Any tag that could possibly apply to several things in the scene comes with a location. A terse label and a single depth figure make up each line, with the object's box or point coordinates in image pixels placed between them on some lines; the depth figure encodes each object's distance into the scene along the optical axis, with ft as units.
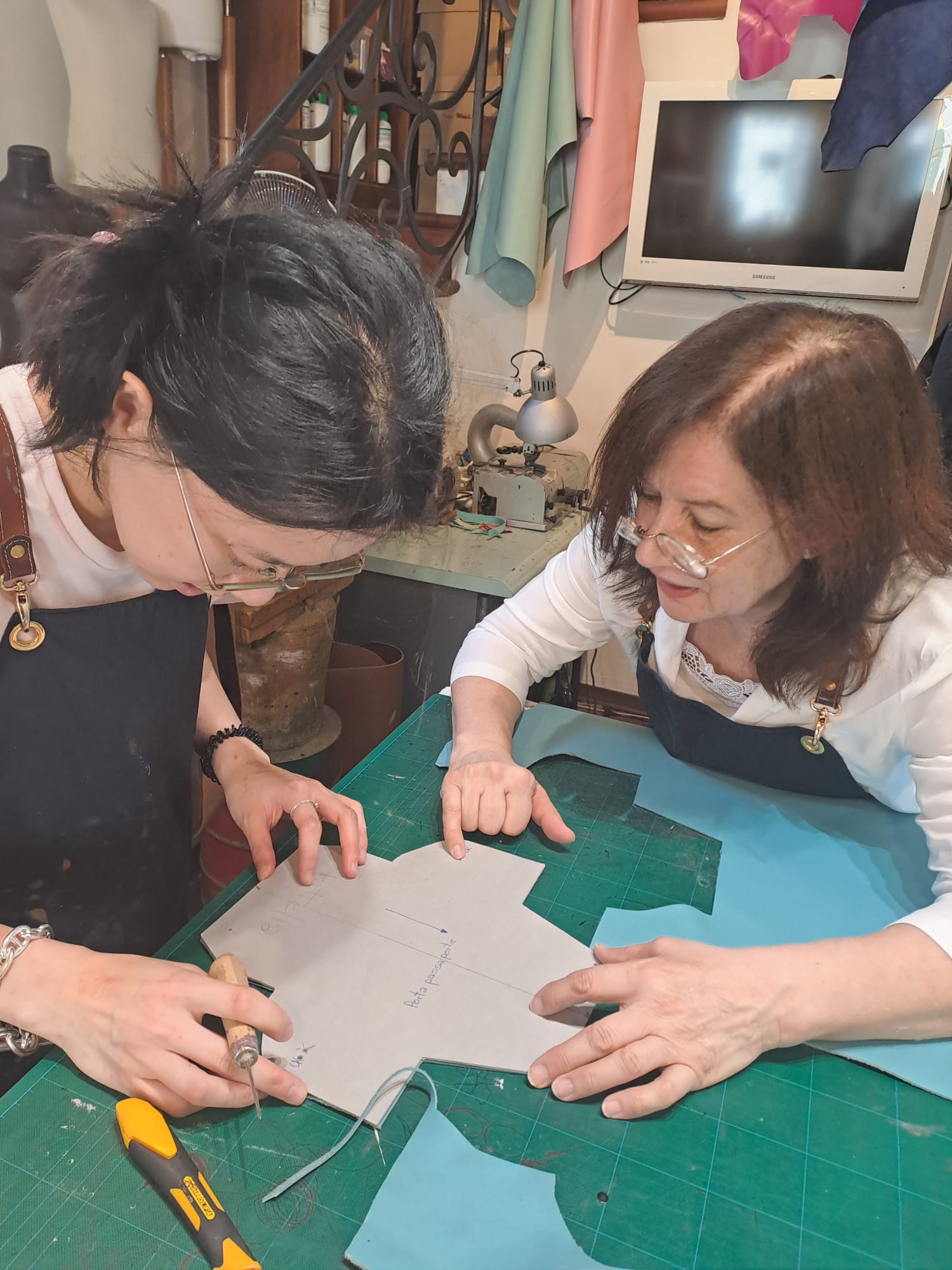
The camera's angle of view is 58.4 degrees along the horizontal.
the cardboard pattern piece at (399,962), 2.50
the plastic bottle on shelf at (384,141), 7.31
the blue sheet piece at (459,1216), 2.01
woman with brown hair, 2.58
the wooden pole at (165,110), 5.18
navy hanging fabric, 5.24
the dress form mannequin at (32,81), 4.18
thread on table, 2.13
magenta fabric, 7.00
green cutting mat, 2.03
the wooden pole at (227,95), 5.52
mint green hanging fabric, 7.29
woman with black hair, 2.10
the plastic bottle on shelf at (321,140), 6.43
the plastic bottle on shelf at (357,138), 6.74
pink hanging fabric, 7.32
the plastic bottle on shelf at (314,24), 5.87
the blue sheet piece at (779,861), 3.01
